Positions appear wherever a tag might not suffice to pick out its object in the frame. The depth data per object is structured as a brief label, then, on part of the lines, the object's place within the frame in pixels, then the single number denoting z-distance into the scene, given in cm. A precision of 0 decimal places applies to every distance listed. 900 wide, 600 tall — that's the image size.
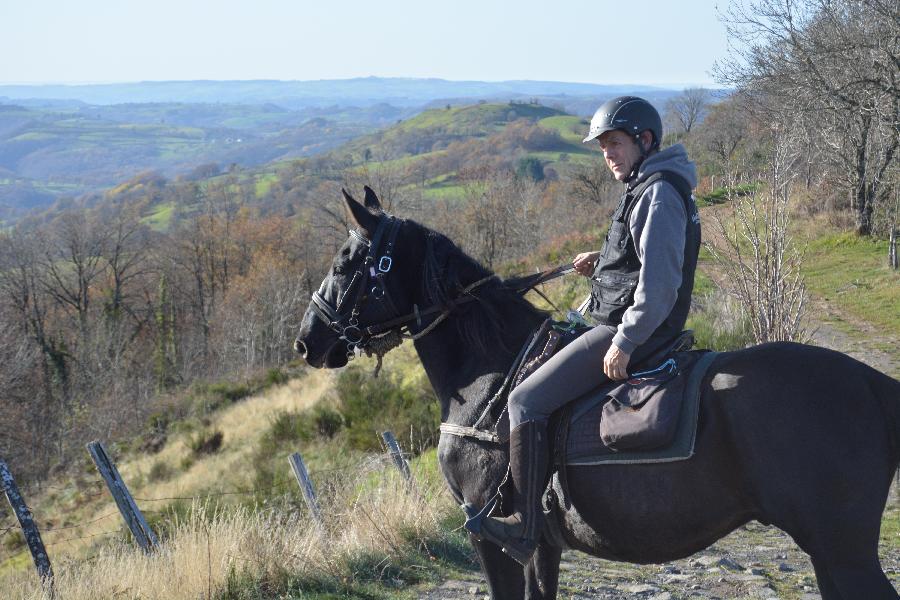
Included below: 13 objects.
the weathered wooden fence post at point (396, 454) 824
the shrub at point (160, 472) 2209
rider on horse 361
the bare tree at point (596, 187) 4278
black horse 326
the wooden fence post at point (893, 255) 1877
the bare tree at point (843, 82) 1766
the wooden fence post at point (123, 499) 846
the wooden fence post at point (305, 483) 790
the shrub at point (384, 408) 1468
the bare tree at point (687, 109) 5275
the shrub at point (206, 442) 2323
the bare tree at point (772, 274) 936
